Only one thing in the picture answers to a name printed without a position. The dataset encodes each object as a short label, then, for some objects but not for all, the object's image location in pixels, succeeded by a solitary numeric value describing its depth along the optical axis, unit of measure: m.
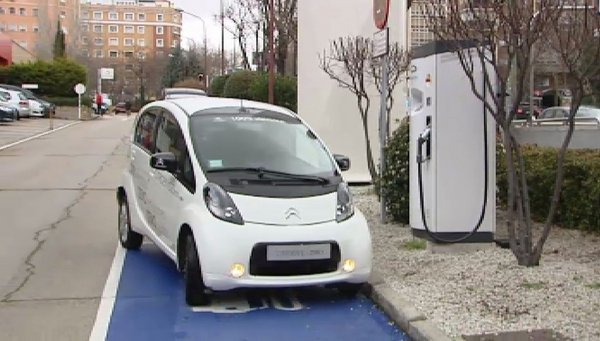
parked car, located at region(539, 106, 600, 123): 17.12
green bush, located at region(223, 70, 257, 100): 28.05
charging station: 7.65
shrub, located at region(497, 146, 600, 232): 8.43
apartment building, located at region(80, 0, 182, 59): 144.75
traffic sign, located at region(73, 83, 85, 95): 51.49
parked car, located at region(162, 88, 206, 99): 23.30
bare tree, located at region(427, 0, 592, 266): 6.34
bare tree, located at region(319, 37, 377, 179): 11.76
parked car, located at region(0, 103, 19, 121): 40.50
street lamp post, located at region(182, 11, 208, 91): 51.92
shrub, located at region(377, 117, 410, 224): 9.57
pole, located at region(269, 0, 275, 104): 21.12
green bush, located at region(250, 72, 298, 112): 23.67
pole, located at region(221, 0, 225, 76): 41.32
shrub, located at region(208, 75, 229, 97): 35.08
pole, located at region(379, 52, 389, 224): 9.68
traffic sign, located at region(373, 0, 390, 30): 9.23
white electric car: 6.34
